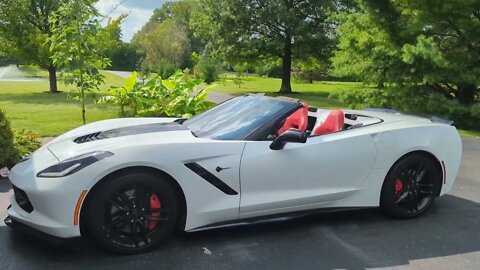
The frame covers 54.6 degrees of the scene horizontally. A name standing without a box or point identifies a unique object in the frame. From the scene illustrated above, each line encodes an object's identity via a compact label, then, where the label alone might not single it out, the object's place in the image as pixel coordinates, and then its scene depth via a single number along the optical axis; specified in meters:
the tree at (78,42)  8.24
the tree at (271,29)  25.97
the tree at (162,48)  57.34
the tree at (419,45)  12.47
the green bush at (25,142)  7.28
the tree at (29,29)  25.50
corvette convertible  3.58
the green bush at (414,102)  12.81
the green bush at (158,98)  9.68
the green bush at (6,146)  6.68
